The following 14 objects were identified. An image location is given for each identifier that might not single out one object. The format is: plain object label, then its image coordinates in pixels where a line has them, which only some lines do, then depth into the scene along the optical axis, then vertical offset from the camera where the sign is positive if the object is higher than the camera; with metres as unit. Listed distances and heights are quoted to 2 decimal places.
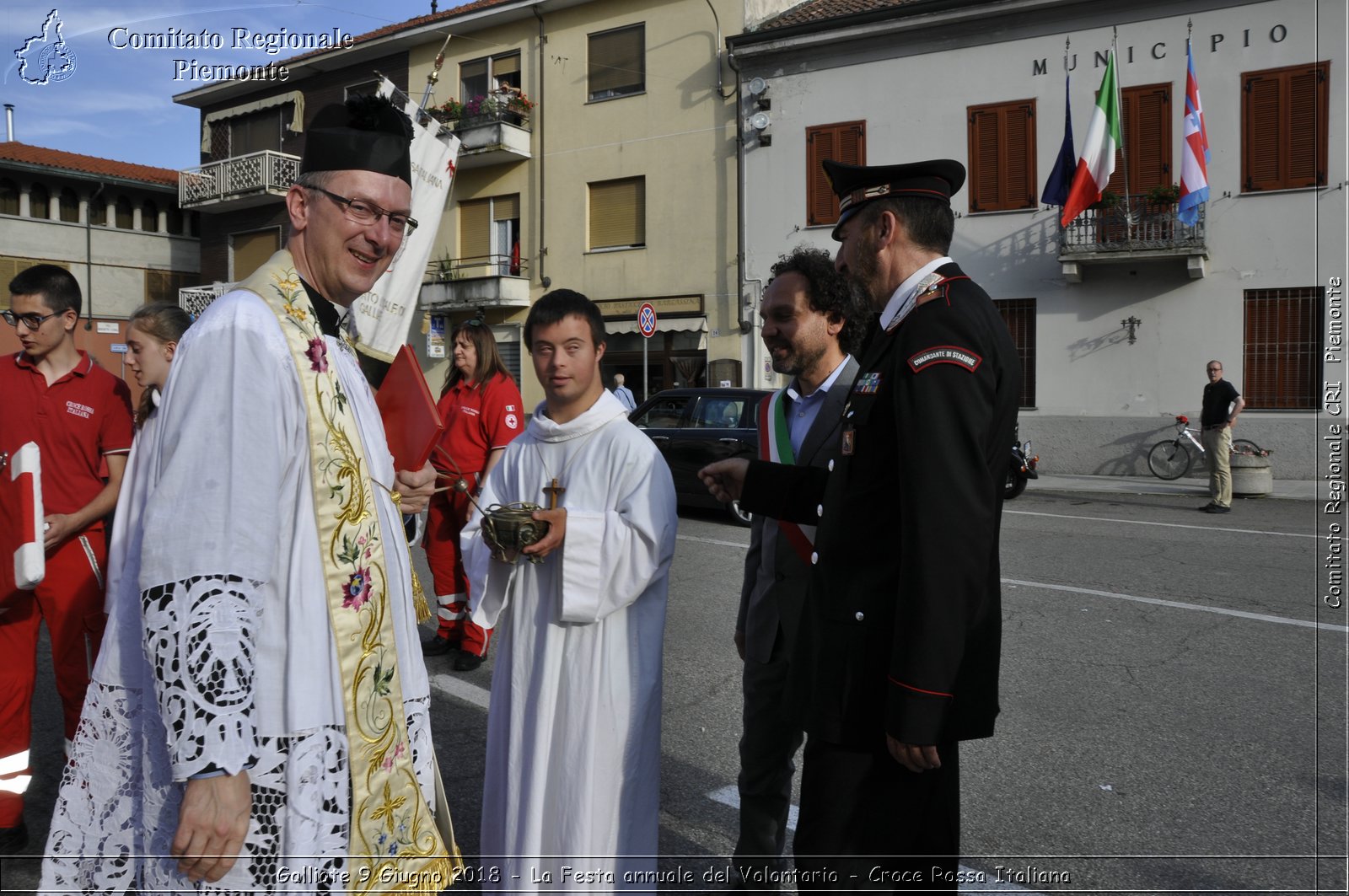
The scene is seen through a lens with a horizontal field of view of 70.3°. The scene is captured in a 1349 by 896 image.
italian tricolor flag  16.22 +4.64
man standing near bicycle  12.74 -0.09
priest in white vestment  1.57 -0.35
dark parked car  11.95 -0.04
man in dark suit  3.05 -0.36
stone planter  14.22 -0.79
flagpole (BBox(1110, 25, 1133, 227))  17.20 +5.07
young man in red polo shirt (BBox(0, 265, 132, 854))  3.62 -0.19
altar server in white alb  2.73 -0.65
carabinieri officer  2.01 -0.30
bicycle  16.67 -0.58
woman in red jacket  6.11 -0.10
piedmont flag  15.76 +4.42
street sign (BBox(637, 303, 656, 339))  17.97 +2.01
